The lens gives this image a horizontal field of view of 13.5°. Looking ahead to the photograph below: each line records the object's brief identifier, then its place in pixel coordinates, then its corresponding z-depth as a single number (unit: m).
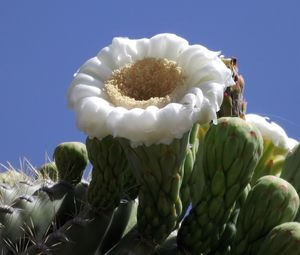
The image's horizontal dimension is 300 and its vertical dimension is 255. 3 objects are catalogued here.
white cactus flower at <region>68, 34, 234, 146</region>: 3.79
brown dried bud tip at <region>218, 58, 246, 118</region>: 4.77
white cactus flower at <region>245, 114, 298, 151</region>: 4.94
